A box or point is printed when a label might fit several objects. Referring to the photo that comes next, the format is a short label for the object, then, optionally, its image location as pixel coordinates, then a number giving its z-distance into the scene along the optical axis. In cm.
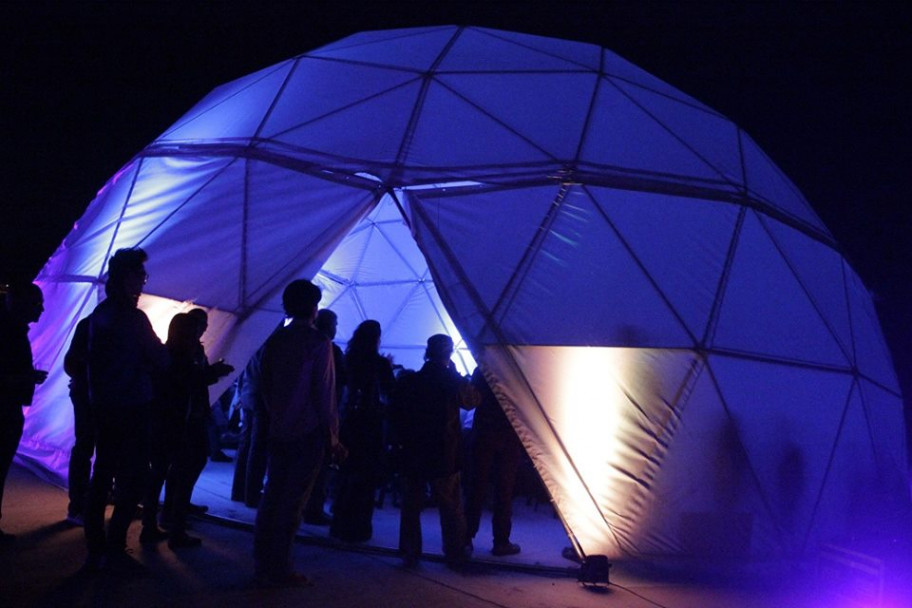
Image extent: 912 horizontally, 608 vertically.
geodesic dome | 698
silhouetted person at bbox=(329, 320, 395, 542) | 684
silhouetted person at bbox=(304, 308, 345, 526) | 733
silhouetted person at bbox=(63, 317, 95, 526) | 611
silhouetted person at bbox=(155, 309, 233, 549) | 595
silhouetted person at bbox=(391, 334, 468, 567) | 617
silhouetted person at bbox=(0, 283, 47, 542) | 573
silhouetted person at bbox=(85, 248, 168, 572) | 504
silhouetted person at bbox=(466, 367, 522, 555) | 707
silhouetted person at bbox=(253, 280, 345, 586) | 511
